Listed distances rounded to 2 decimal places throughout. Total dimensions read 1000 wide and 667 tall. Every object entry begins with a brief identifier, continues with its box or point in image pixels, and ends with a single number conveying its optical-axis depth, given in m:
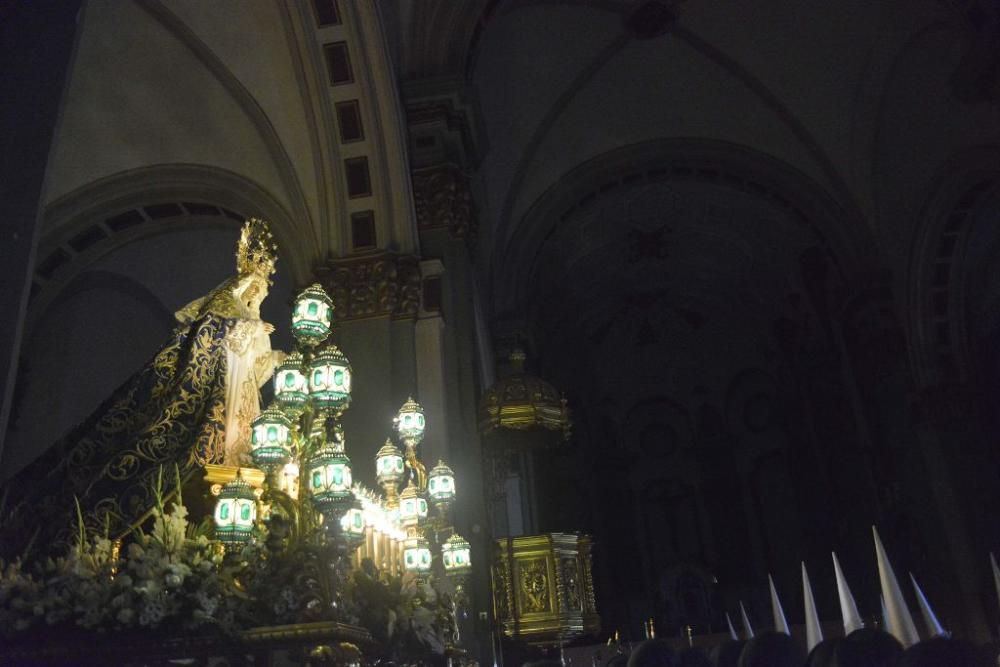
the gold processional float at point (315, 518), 3.55
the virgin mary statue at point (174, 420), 5.21
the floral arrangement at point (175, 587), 3.43
